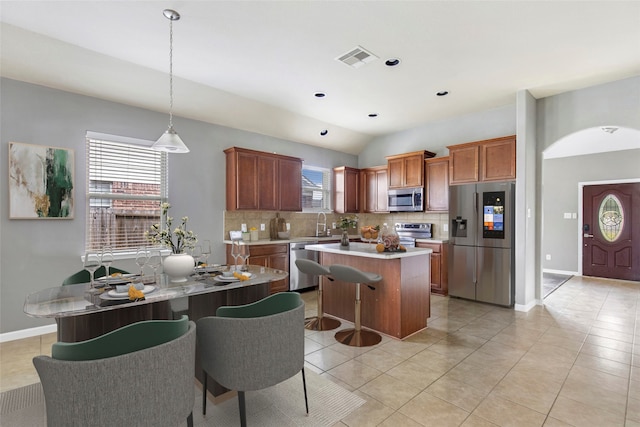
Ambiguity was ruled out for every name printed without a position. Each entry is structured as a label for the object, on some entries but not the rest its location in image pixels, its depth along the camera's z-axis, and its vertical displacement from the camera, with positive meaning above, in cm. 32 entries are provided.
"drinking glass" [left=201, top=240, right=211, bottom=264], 263 -34
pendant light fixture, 258 +64
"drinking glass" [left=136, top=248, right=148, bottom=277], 230 -37
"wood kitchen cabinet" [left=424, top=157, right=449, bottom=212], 536 +56
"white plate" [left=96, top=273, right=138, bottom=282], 226 -48
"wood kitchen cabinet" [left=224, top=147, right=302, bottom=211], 491 +59
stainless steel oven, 561 -31
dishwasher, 523 -92
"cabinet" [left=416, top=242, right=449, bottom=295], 514 -91
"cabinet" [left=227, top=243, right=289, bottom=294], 478 -69
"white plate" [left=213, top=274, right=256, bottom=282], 227 -48
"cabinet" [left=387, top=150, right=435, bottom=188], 567 +89
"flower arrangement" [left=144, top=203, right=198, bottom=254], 234 -18
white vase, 228 -38
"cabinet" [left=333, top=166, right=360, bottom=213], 655 +56
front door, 623 -34
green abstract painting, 332 +38
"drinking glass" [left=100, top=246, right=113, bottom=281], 219 -34
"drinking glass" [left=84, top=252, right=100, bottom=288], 212 -36
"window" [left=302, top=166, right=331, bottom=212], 635 +56
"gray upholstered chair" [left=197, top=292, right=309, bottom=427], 173 -78
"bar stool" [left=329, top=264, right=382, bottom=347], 308 -118
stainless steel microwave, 570 +30
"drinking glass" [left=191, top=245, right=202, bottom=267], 261 -34
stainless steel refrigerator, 444 -42
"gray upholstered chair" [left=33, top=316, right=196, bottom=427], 118 -68
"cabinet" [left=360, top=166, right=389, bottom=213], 643 +56
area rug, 202 -136
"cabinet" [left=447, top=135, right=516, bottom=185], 454 +85
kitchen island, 332 -88
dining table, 175 -51
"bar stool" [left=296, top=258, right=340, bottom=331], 338 -123
